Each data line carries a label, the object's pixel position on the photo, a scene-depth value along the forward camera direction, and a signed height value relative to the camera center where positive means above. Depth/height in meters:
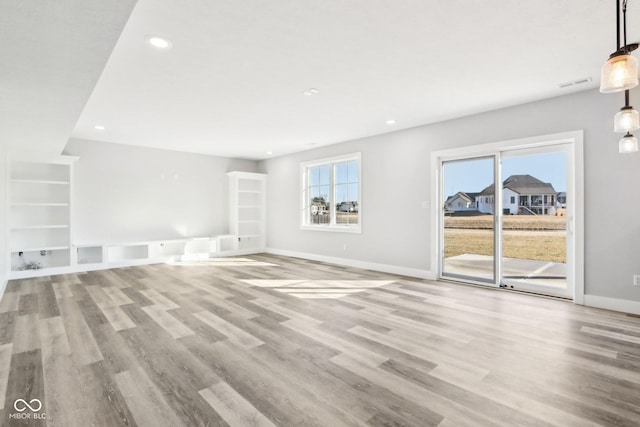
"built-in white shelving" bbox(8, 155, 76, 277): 5.50 +0.00
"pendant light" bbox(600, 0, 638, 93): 1.60 +0.75
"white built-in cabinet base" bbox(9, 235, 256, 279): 5.85 -0.90
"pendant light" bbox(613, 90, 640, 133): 2.04 +0.62
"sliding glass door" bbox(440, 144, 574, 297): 4.23 -0.07
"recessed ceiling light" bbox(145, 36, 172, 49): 2.58 +1.46
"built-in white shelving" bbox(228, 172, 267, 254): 8.24 +0.05
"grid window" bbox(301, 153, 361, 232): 6.59 +0.46
